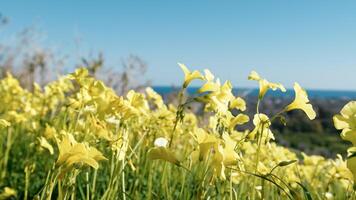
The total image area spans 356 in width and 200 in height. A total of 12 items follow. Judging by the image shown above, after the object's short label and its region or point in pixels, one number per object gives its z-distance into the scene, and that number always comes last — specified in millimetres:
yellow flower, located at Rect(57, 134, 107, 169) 330
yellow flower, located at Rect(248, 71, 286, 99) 431
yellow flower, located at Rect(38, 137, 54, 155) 456
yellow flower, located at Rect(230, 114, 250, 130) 425
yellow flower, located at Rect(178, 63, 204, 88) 437
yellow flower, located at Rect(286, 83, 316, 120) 430
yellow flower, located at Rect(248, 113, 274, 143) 398
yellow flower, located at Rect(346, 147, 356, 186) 305
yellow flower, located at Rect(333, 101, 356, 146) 316
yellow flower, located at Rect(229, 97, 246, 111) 468
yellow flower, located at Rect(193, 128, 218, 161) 344
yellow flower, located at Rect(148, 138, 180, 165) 341
